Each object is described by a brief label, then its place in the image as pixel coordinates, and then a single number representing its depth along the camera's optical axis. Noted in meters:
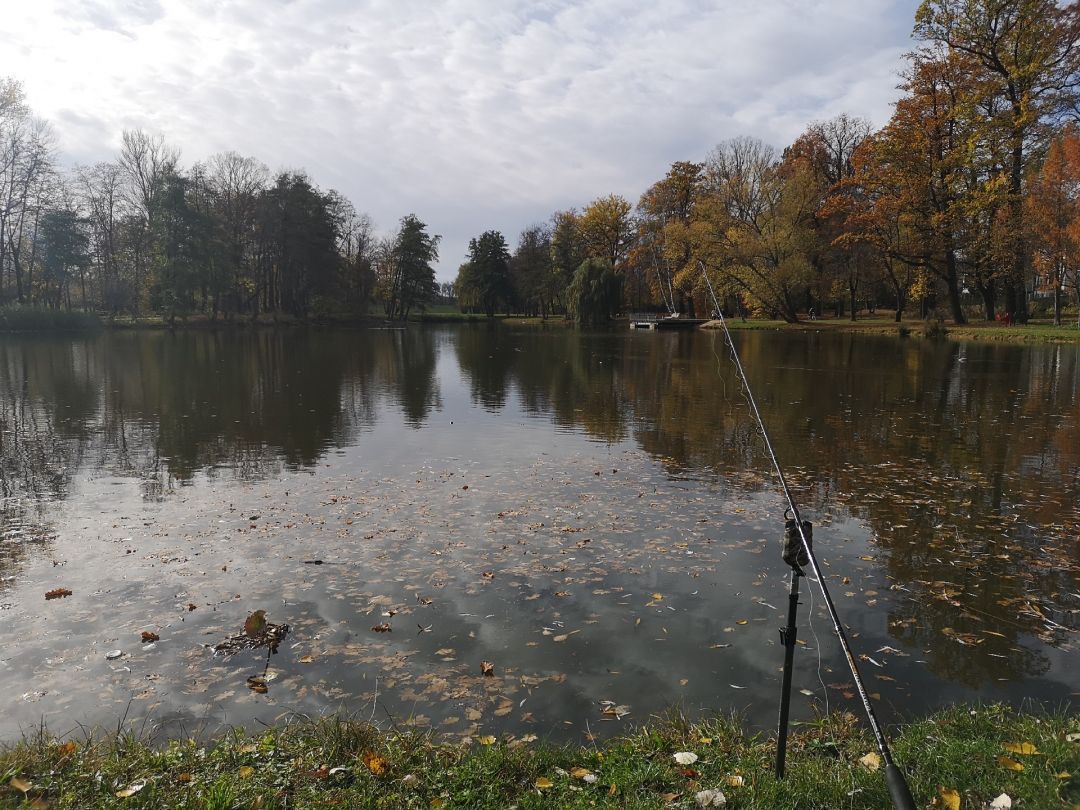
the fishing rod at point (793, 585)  3.29
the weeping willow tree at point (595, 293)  65.75
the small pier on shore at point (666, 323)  62.56
